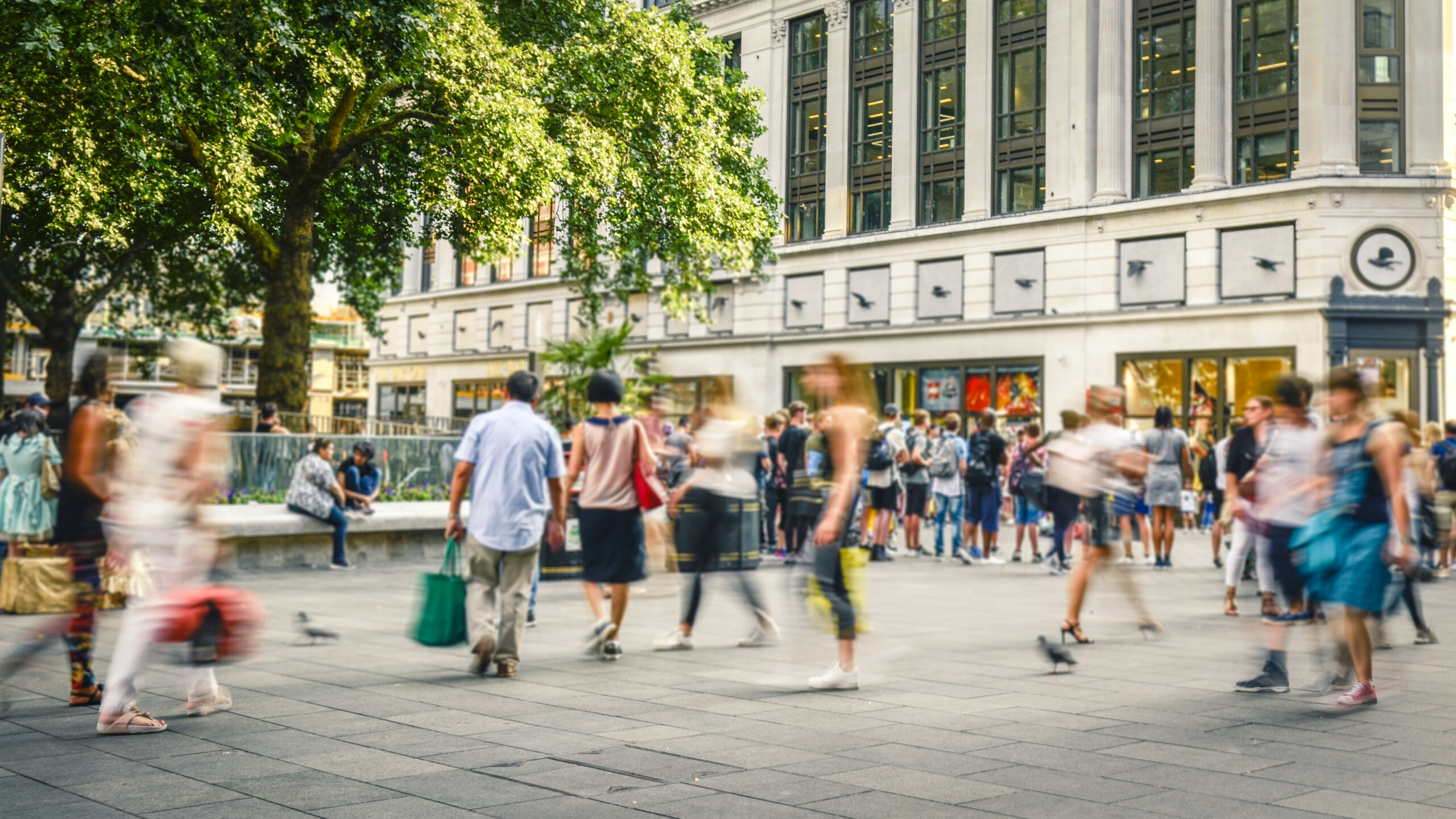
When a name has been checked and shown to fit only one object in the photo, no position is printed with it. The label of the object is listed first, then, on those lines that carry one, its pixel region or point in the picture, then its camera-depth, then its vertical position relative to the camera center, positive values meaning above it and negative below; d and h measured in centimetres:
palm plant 2633 +170
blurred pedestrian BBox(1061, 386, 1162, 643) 835 -15
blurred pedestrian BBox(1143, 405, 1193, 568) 1550 -19
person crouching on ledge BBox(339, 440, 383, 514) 1597 -50
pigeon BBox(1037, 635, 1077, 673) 771 -124
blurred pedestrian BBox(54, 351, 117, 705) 588 -29
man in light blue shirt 752 -41
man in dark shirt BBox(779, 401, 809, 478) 1534 +11
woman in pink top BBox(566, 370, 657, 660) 819 -37
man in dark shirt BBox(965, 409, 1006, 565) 1647 -40
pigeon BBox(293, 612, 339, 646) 863 -134
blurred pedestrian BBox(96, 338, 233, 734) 555 -30
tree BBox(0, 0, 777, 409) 1413 +457
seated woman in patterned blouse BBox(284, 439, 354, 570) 1457 -62
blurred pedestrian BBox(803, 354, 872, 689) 708 -28
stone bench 1444 -115
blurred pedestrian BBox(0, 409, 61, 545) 1107 -41
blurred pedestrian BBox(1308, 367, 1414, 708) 642 -28
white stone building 2902 +658
